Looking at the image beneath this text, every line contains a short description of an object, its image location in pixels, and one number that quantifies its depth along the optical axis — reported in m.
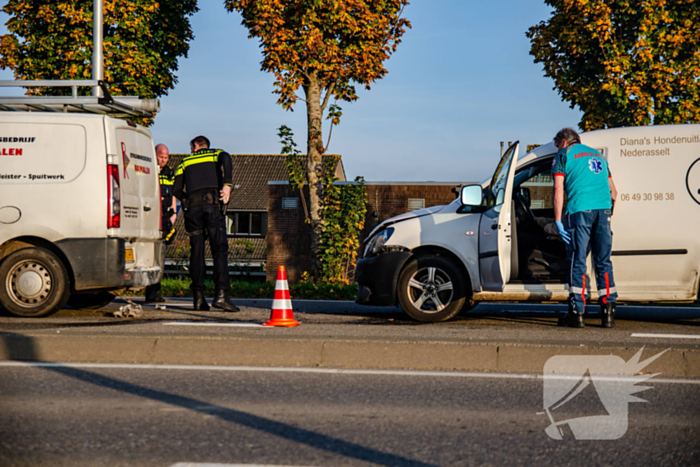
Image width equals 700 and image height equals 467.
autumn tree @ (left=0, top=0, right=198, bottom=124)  21.88
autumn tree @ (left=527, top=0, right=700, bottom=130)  20.83
